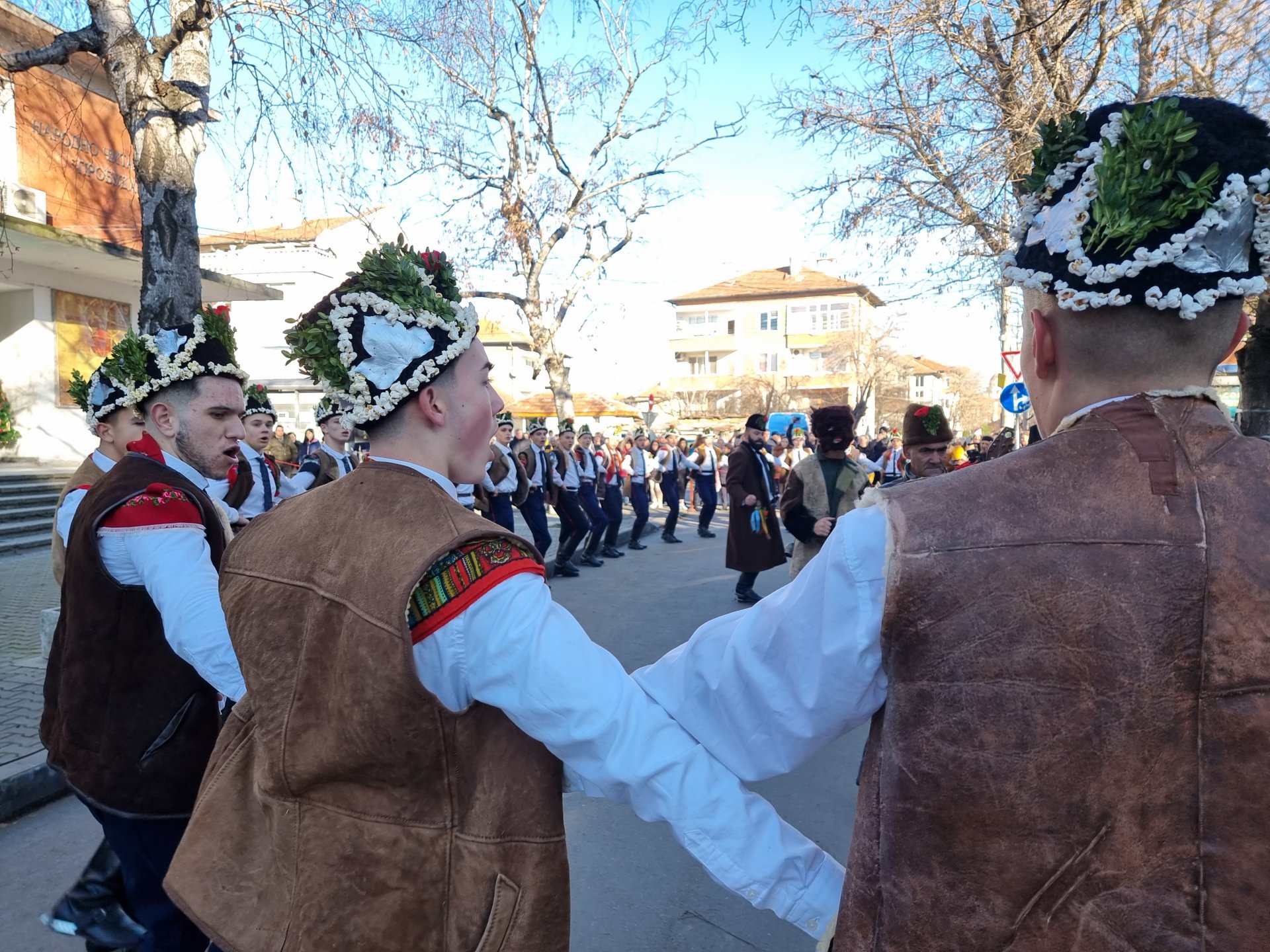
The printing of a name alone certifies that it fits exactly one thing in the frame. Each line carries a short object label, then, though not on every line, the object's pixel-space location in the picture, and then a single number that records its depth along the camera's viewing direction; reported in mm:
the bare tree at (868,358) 47688
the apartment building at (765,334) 57031
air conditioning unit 14211
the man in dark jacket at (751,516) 8766
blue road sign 12836
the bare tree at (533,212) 17875
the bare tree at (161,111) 5836
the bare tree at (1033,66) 9289
